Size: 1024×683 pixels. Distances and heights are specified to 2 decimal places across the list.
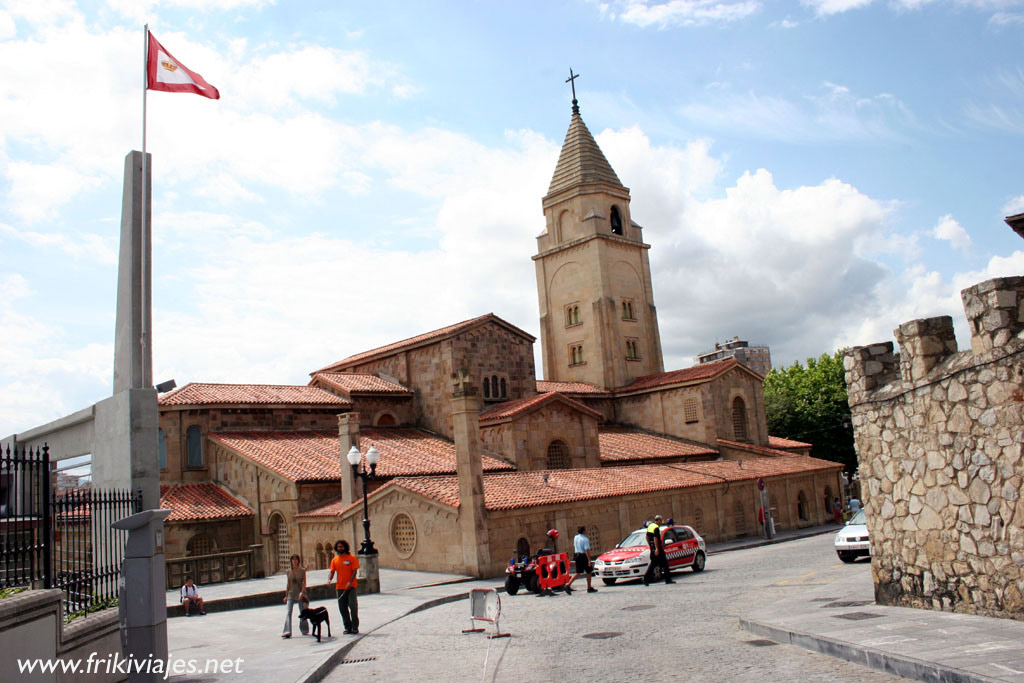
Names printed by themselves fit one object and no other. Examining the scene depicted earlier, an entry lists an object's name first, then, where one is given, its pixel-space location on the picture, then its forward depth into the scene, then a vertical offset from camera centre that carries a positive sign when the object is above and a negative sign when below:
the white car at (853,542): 19.44 -1.99
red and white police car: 19.72 -1.98
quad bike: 18.59 -2.00
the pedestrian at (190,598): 17.09 -1.69
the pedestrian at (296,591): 13.34 -1.36
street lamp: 20.00 +0.85
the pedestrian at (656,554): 19.19 -1.84
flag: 12.27 +6.79
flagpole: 11.15 +2.99
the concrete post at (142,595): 9.44 -0.86
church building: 24.89 +2.13
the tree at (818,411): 57.53 +3.80
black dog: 12.91 -1.74
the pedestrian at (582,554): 19.48 -1.71
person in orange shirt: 13.51 -1.35
